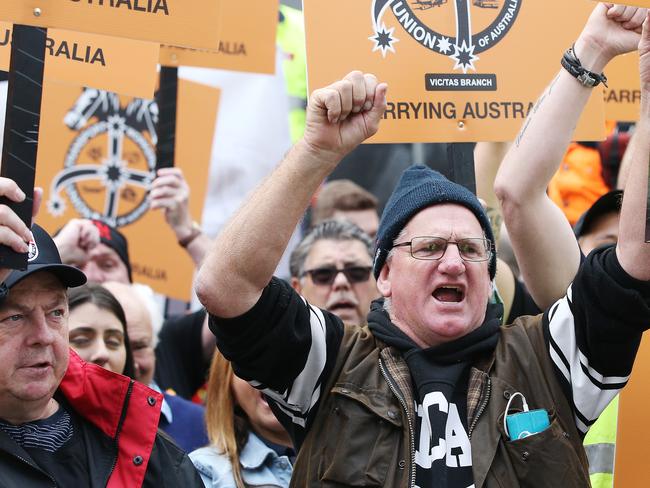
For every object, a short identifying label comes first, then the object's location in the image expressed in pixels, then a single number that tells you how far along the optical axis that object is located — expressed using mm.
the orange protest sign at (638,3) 5297
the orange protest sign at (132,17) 5734
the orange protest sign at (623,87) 9312
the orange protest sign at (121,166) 11305
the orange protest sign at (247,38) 10094
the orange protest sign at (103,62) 7783
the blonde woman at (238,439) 7113
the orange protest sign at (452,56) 6914
